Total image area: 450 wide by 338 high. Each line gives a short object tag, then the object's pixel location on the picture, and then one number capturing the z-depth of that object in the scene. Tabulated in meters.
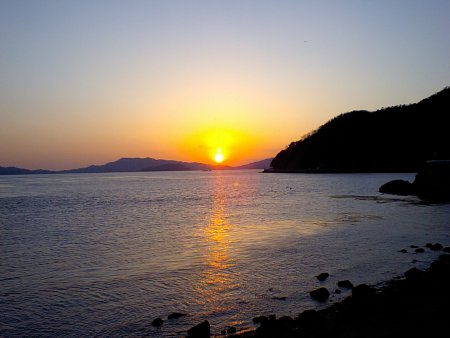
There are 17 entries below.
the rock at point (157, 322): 12.09
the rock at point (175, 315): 12.67
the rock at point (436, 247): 22.21
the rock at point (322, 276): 16.77
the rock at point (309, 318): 10.91
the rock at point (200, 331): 10.84
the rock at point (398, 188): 69.69
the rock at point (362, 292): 12.95
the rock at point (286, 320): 11.19
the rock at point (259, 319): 11.90
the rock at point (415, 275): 14.84
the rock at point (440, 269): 15.33
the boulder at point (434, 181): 63.33
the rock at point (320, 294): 14.00
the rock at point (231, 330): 11.30
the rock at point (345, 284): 15.39
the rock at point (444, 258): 18.89
